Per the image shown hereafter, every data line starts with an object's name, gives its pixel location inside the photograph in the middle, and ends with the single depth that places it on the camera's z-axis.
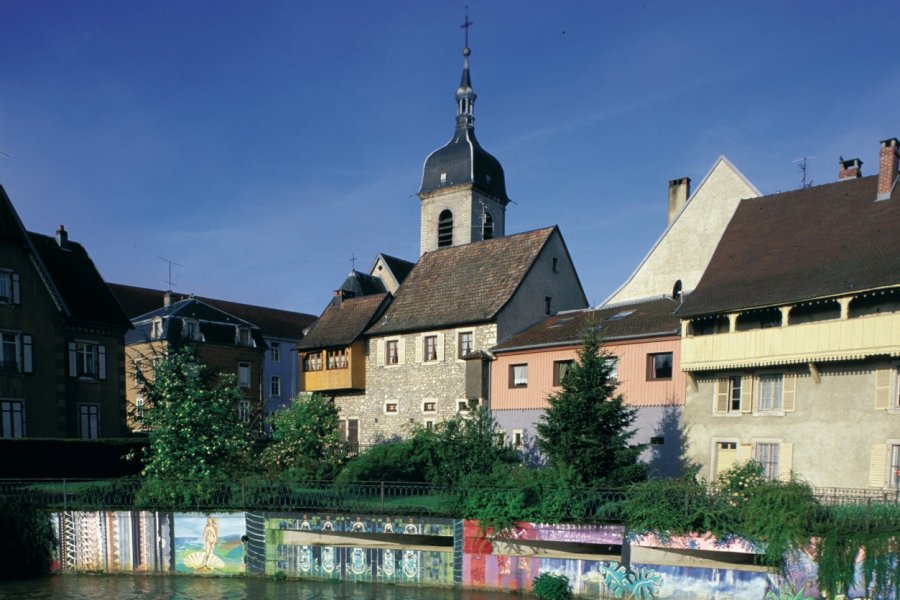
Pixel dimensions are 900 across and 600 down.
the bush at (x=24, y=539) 22.23
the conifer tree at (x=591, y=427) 22.05
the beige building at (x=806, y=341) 21.17
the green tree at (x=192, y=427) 23.70
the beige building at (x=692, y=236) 30.94
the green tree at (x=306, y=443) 27.81
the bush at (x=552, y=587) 18.75
